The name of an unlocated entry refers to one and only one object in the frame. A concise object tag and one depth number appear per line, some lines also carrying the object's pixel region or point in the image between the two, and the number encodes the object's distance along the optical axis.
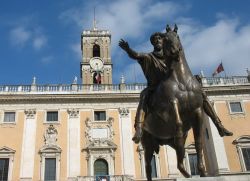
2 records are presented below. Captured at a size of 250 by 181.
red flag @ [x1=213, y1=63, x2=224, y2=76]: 31.88
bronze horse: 5.26
